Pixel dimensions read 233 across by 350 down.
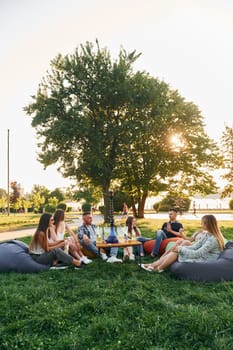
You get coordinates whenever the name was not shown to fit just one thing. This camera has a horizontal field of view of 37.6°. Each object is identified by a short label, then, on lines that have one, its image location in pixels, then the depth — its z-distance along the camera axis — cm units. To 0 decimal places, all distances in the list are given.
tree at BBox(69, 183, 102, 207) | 2372
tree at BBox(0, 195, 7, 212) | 5734
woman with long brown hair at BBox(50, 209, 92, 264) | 820
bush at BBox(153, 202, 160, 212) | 4723
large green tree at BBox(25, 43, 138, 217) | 2147
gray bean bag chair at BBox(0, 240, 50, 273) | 740
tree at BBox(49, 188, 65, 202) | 5675
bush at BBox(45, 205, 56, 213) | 3703
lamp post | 3891
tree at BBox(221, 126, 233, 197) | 2232
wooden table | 758
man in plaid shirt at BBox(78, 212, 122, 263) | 869
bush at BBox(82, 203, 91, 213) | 3584
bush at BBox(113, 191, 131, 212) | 3502
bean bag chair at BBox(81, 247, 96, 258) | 887
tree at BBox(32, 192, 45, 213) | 5115
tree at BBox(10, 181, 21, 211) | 5159
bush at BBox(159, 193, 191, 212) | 3835
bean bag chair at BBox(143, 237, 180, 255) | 911
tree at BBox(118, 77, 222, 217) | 2295
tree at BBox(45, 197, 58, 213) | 4708
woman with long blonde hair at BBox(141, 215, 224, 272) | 687
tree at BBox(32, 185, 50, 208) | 5235
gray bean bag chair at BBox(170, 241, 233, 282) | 646
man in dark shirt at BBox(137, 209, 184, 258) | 915
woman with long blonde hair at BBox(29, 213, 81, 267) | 760
